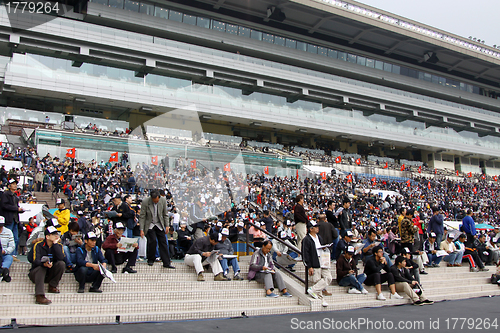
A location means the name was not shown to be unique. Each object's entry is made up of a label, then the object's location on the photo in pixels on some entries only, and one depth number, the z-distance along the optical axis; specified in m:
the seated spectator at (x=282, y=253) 9.22
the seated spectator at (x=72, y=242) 7.06
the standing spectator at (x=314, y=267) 8.04
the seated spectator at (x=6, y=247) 6.53
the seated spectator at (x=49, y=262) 6.43
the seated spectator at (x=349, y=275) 8.74
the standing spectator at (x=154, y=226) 8.12
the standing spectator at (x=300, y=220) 9.39
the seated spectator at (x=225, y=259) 8.24
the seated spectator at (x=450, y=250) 12.07
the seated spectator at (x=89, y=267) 6.76
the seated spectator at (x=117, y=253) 7.52
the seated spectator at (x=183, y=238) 9.86
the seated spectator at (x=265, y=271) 7.98
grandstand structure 30.42
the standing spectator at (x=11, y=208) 7.70
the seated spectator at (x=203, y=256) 7.99
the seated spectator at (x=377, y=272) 8.85
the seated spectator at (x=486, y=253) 13.14
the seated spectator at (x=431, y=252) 11.81
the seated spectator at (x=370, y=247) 9.43
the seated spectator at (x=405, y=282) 8.78
